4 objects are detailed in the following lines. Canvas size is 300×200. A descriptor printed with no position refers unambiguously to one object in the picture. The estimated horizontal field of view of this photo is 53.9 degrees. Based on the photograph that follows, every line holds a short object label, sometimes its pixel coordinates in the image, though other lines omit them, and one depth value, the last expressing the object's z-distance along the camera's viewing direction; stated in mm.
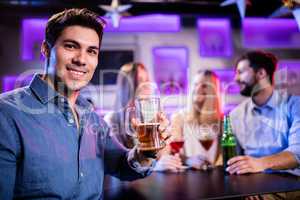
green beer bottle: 1812
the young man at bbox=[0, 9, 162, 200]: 1066
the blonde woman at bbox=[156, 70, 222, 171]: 2533
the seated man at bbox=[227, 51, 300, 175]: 1929
